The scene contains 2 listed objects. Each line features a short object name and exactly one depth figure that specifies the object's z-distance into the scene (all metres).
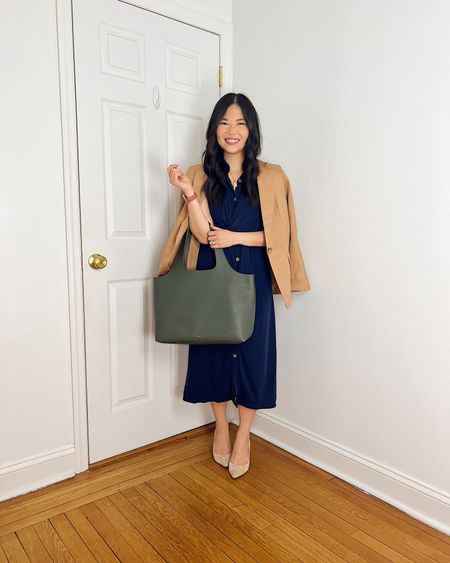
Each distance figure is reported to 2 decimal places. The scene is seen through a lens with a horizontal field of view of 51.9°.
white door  1.91
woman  1.84
